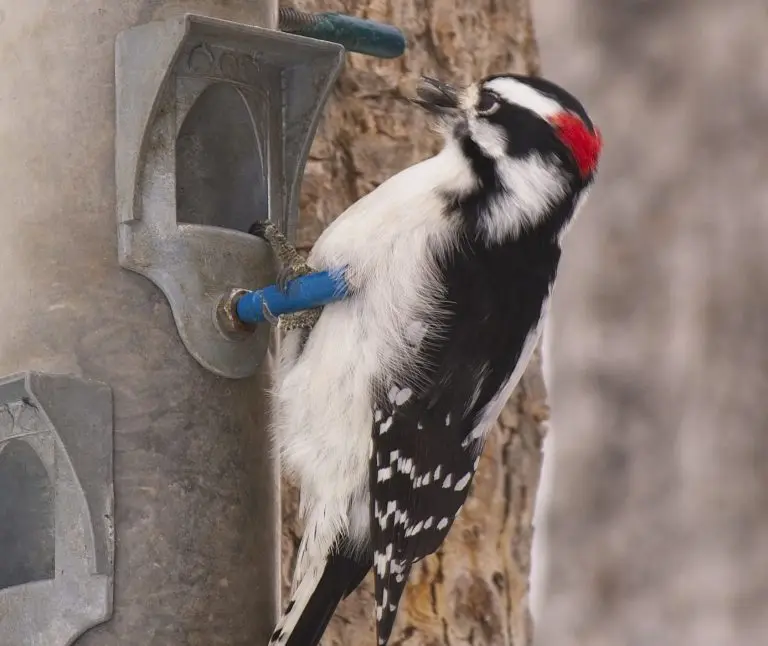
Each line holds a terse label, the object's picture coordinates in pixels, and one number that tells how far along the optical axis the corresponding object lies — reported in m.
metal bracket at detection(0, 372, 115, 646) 4.71
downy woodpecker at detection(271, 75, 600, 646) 5.25
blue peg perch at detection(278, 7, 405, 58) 5.39
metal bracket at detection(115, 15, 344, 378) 4.85
